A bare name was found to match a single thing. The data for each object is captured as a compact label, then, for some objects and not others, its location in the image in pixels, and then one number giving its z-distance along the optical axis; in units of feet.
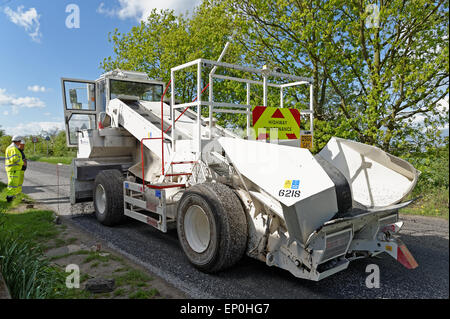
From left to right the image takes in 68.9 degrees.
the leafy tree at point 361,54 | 24.18
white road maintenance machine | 10.85
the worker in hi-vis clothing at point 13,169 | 25.32
